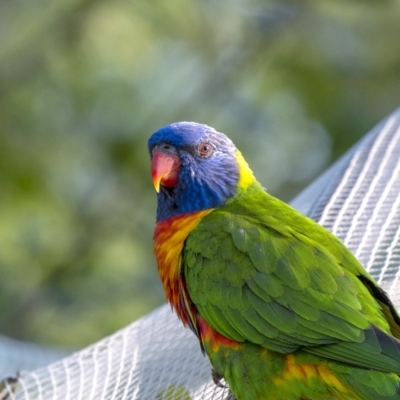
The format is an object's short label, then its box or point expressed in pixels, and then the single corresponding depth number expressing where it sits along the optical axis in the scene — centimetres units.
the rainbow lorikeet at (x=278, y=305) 486
